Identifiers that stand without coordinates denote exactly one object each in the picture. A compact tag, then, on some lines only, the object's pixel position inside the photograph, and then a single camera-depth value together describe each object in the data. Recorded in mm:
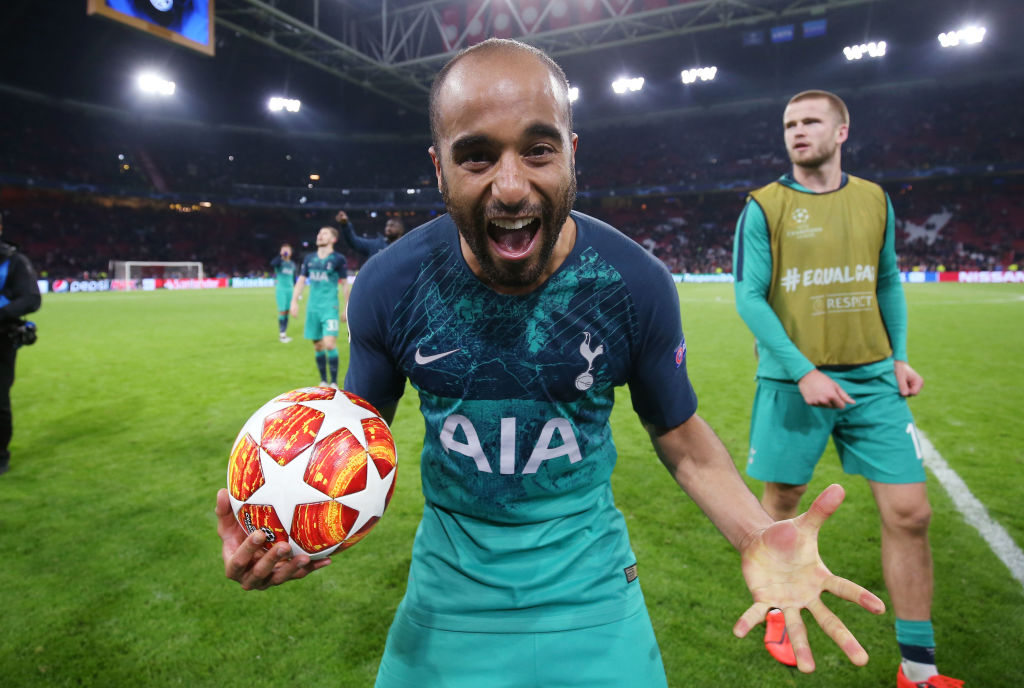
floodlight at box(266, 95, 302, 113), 37912
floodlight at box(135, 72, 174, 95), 32500
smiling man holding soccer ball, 1362
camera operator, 4586
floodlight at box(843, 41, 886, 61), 31188
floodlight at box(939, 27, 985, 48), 29375
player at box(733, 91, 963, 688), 2545
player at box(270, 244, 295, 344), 12406
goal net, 33562
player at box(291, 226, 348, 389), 8094
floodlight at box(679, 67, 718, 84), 34188
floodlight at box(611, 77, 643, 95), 36375
